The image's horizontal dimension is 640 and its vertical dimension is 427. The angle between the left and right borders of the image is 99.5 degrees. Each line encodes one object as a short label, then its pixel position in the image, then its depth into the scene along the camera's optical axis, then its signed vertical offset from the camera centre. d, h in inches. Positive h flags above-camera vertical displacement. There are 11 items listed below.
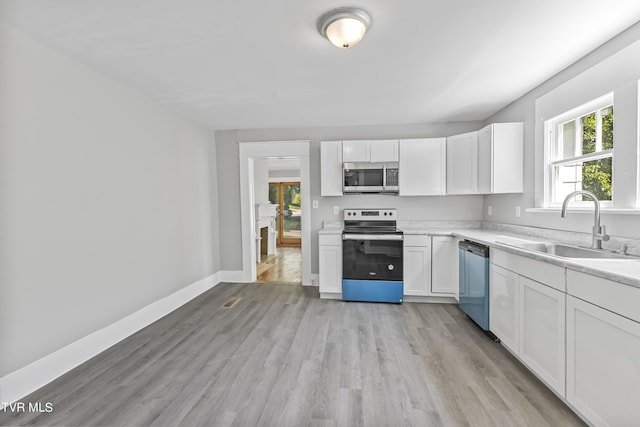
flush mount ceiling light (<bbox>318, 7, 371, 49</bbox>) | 62.0 +42.8
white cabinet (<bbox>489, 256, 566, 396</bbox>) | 63.6 -32.8
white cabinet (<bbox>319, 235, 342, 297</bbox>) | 135.0 -29.4
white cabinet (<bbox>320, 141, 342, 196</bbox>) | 143.6 +19.9
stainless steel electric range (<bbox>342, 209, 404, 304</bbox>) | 129.0 -29.4
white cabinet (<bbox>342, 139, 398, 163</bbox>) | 140.6 +28.4
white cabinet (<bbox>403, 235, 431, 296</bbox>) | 129.2 -29.2
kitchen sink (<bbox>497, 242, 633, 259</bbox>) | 72.8 -14.5
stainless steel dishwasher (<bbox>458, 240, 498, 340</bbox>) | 97.0 -30.5
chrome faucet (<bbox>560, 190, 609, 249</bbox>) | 72.7 -7.0
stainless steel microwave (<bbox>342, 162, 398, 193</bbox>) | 140.9 +14.4
